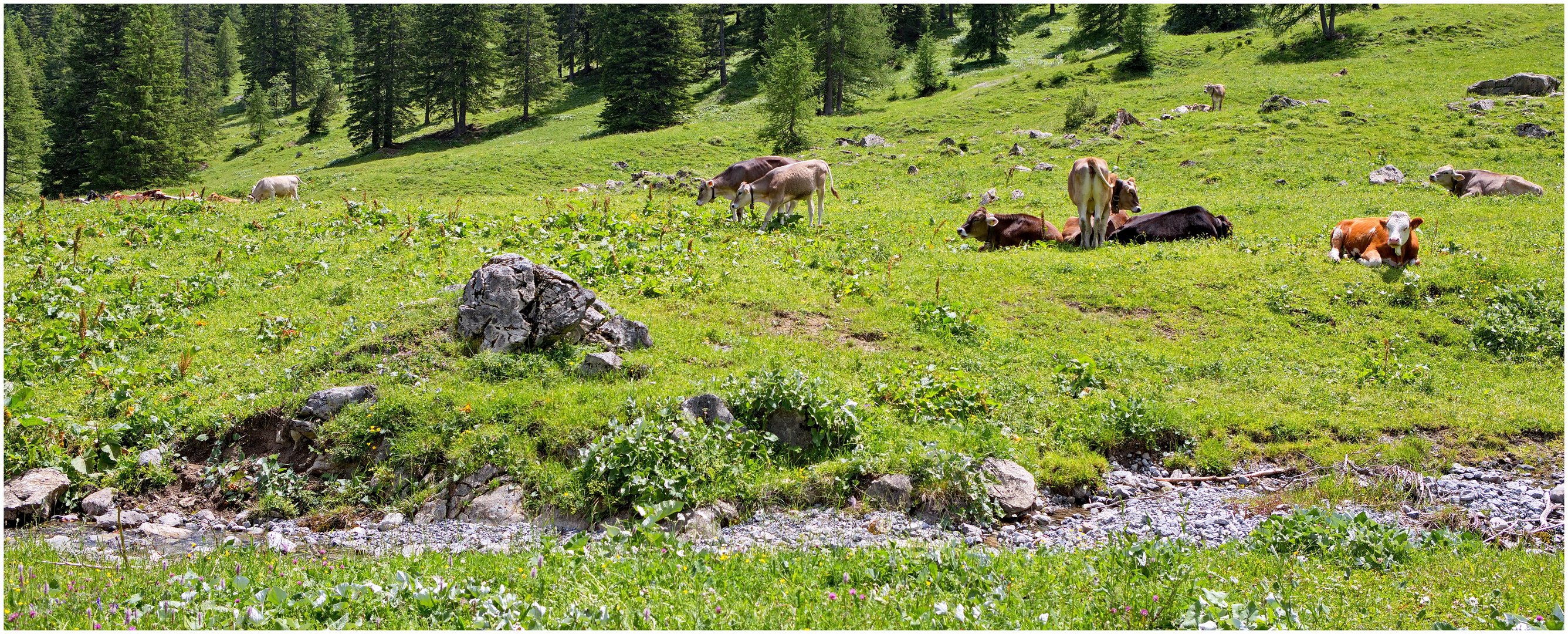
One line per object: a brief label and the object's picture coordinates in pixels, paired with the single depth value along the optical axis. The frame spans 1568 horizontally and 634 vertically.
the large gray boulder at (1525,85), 35.06
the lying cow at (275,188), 27.64
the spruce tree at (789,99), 42.41
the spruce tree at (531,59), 71.19
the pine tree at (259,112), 73.25
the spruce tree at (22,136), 58.59
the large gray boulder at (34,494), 8.42
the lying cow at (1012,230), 18.80
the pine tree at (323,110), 70.44
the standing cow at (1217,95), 39.56
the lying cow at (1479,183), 21.64
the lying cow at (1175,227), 18.16
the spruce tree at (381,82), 60.50
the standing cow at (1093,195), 17.33
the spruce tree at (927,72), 63.06
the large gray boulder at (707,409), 9.64
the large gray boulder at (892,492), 8.69
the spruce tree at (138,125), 45.03
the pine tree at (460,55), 64.12
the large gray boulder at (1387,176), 24.47
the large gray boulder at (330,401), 9.97
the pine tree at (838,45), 61.50
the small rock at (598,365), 10.81
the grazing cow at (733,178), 21.66
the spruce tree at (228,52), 105.69
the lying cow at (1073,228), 18.70
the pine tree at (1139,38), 55.59
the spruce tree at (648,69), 57.03
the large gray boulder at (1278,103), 36.31
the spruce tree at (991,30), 74.69
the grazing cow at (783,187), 19.47
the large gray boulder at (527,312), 11.26
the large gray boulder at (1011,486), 8.60
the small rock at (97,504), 8.72
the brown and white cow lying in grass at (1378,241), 14.81
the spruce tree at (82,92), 48.56
